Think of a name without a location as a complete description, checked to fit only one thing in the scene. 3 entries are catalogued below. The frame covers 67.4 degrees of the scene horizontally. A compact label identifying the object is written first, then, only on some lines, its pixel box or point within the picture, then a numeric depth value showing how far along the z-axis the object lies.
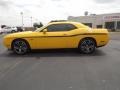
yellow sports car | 3.93
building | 21.22
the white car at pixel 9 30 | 16.73
